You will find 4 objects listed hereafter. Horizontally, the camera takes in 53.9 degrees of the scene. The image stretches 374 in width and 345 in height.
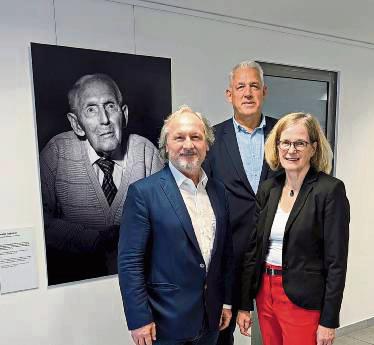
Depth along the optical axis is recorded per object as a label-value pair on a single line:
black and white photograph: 1.86
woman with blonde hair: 1.51
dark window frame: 2.64
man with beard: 1.42
